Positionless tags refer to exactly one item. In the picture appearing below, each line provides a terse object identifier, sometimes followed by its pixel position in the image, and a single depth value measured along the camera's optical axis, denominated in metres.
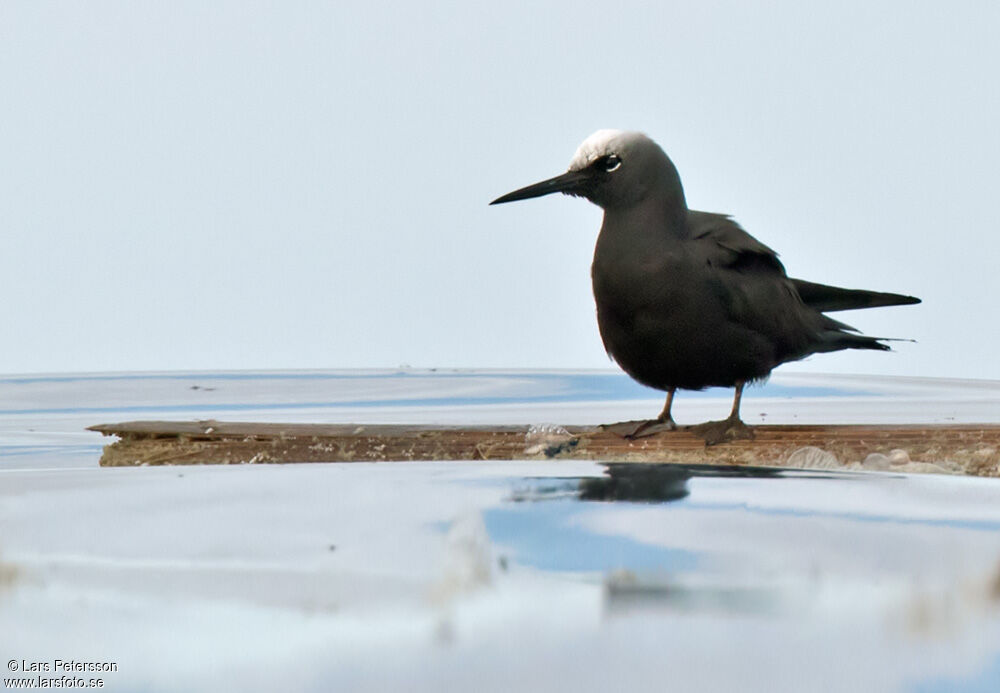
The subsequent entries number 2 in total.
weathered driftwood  5.92
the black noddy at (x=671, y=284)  6.65
